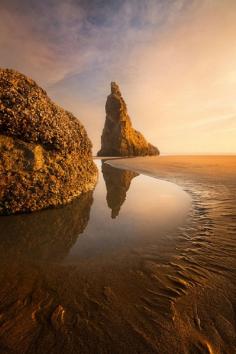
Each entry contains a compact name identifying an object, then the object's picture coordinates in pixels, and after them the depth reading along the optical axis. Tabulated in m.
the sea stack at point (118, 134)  45.63
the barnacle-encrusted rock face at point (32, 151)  4.69
